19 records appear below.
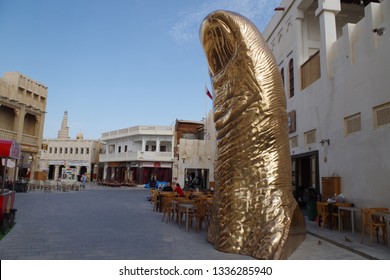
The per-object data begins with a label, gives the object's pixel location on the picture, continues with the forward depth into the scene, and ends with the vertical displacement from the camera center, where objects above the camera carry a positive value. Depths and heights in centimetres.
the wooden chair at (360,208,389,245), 585 -76
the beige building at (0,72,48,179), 2317 +521
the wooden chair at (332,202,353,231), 763 -75
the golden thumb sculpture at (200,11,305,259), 466 +65
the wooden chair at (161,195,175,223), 890 -82
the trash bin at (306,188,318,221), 916 -71
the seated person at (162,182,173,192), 1312 -44
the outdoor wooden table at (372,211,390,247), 537 -60
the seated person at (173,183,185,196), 1108 -45
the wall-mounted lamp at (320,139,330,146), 935 +137
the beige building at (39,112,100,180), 4209 +295
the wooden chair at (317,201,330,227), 796 -80
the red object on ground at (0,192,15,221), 679 -69
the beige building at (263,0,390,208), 697 +266
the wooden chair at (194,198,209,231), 725 -81
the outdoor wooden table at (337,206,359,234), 685 -63
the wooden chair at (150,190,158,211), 1180 -73
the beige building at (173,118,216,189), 2436 +200
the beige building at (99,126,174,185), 3356 +274
